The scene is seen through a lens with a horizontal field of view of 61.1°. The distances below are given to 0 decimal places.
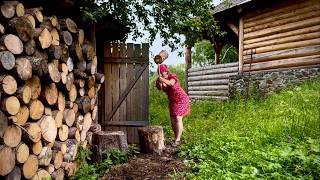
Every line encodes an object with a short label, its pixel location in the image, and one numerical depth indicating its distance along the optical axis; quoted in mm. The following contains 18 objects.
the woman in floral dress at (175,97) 4697
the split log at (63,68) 3466
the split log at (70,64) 3678
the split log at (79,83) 3866
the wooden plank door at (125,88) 5136
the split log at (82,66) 3949
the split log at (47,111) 3220
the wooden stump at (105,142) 4091
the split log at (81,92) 3977
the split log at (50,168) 3245
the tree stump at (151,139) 4327
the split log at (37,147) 2969
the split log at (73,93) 3705
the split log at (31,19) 2926
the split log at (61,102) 3465
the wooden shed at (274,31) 7544
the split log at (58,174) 3337
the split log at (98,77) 4330
